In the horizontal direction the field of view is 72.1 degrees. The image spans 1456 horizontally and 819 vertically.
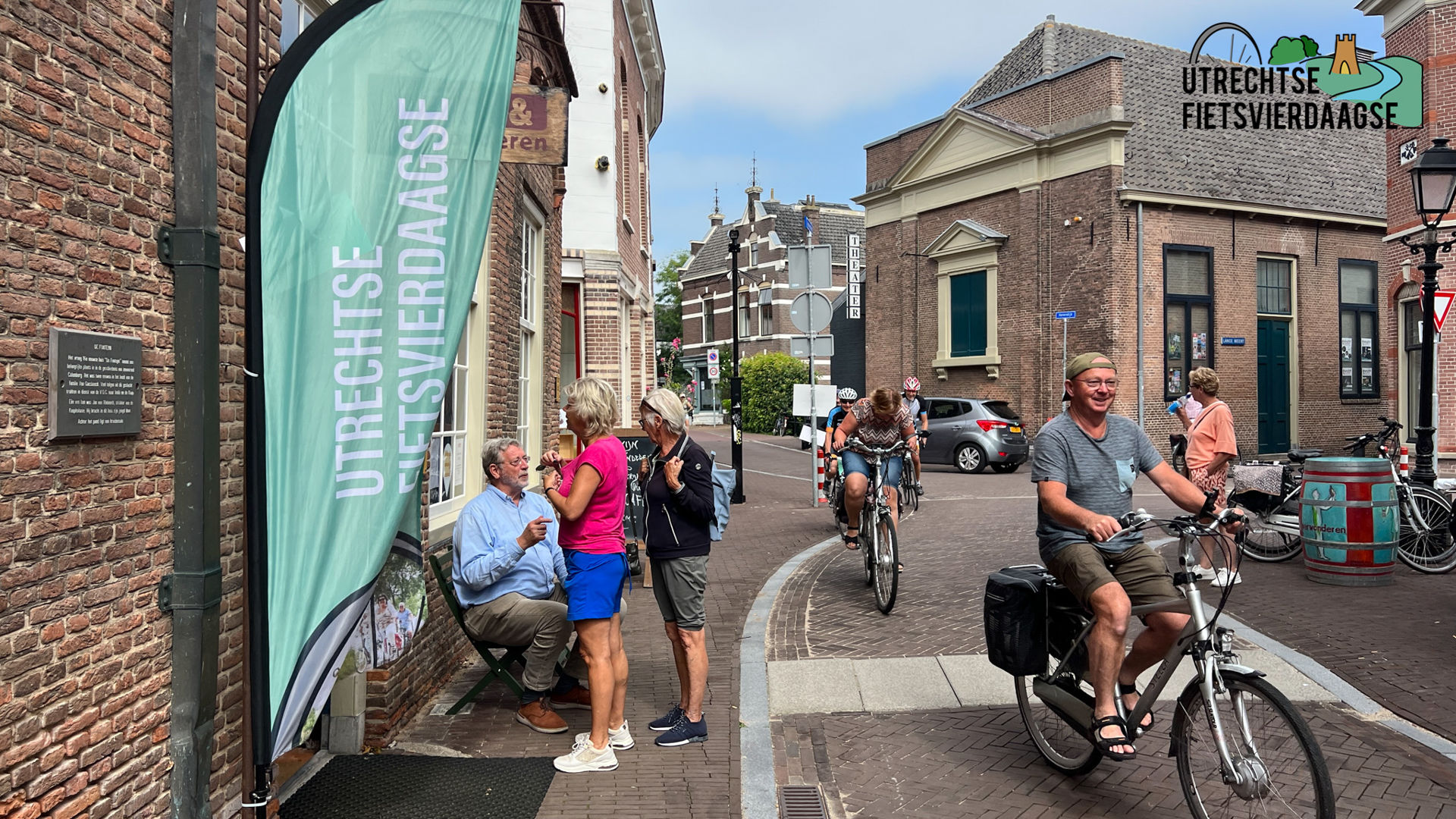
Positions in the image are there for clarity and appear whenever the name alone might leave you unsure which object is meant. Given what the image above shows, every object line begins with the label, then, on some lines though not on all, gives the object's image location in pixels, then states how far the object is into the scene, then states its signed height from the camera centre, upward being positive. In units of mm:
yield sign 10641 +1031
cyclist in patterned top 8358 -231
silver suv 20312 -713
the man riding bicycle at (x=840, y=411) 10431 -87
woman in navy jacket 4711 -623
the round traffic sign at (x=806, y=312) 14234 +1308
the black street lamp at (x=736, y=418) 15602 -218
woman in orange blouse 7625 -324
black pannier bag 4195 -943
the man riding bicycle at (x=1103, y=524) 3816 -479
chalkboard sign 9477 -779
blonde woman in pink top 4469 -624
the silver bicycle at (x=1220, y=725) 3174 -1130
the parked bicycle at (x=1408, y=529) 8633 -1153
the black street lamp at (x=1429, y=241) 9648 +1539
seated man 4934 -911
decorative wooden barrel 7988 -984
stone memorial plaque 2771 +73
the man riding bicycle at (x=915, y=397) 12195 +70
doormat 3965 -1595
